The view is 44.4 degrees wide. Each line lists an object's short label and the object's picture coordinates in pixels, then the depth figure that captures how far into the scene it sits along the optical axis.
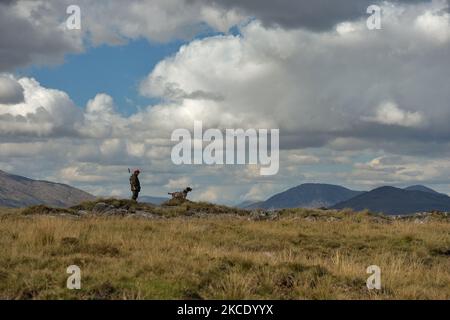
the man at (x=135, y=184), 38.00
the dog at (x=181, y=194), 40.88
